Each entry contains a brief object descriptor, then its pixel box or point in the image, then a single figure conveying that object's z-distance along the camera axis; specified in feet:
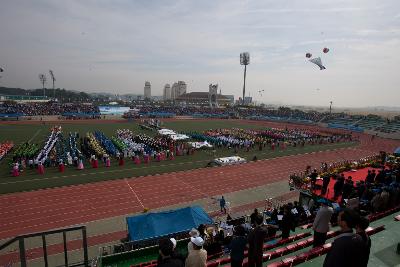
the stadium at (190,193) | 22.08
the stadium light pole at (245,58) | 323.78
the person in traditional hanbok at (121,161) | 89.02
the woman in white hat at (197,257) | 15.17
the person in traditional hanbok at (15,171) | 74.59
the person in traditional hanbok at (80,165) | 83.05
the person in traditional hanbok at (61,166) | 79.92
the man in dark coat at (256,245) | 18.88
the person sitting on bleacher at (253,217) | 30.67
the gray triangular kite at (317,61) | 87.25
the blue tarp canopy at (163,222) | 37.35
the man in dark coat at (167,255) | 11.93
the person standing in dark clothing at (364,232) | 11.70
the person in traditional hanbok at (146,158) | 93.97
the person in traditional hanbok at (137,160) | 92.13
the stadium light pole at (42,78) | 367.23
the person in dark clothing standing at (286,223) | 29.12
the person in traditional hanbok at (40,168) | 77.51
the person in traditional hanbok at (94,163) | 85.15
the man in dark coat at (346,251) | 11.15
